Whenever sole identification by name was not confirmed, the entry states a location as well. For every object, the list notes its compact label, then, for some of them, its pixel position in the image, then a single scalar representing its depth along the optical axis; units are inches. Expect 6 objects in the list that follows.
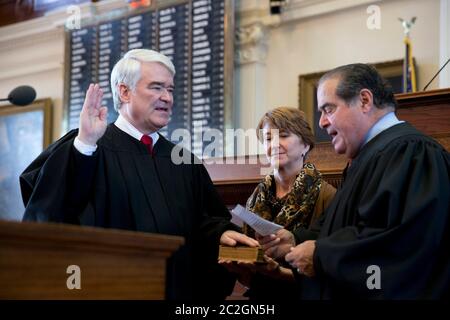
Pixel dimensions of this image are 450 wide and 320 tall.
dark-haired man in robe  97.7
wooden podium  65.4
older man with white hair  124.1
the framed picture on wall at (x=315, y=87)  267.3
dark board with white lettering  304.3
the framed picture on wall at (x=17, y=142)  377.7
